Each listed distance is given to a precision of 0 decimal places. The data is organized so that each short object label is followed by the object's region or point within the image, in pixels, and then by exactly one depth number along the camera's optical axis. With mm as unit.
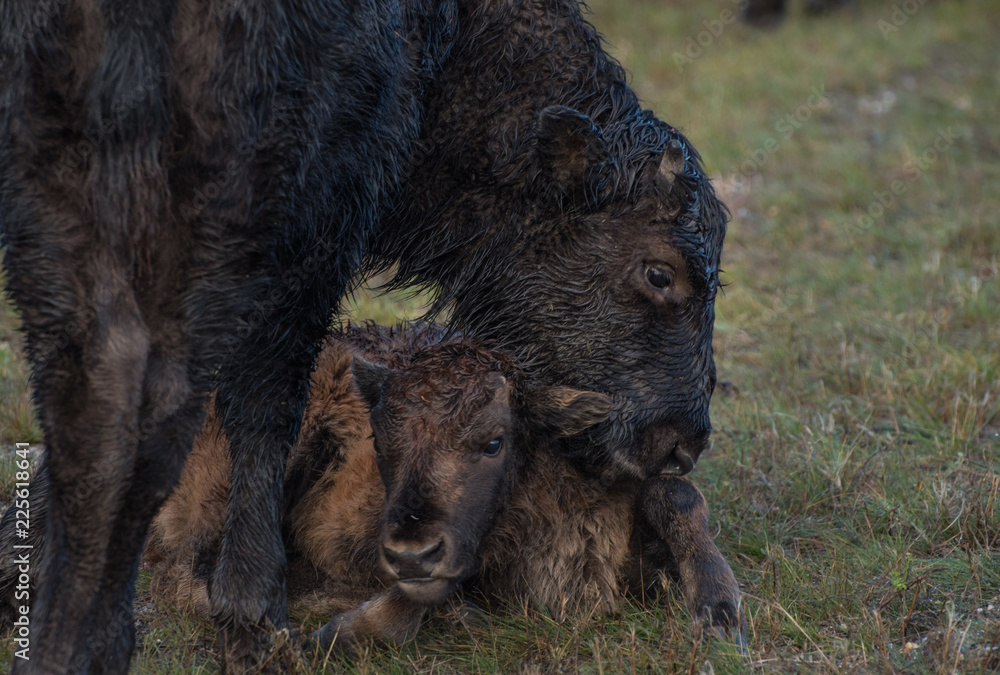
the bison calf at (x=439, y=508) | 7527
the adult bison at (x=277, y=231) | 5844
